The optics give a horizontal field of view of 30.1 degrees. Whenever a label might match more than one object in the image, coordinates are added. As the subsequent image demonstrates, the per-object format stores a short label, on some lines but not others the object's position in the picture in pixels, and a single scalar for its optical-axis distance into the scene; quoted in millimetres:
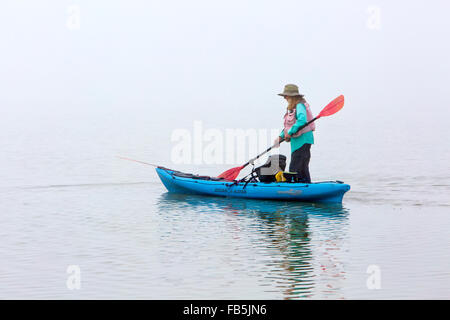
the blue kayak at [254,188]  15938
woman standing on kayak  15938
